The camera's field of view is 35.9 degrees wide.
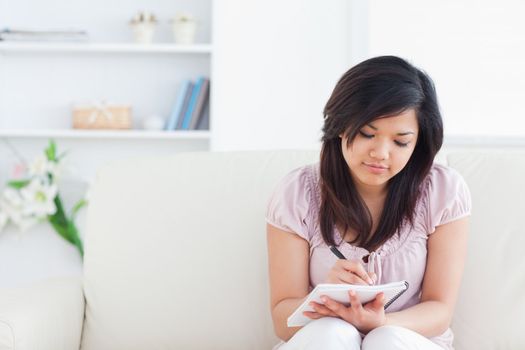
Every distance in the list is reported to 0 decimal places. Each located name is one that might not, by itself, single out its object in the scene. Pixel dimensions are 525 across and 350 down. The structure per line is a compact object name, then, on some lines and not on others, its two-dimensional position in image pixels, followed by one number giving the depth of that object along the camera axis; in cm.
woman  164
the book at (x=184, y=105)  351
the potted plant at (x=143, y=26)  349
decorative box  350
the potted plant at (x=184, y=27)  347
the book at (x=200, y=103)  350
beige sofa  185
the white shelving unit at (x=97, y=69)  362
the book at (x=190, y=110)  351
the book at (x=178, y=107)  350
